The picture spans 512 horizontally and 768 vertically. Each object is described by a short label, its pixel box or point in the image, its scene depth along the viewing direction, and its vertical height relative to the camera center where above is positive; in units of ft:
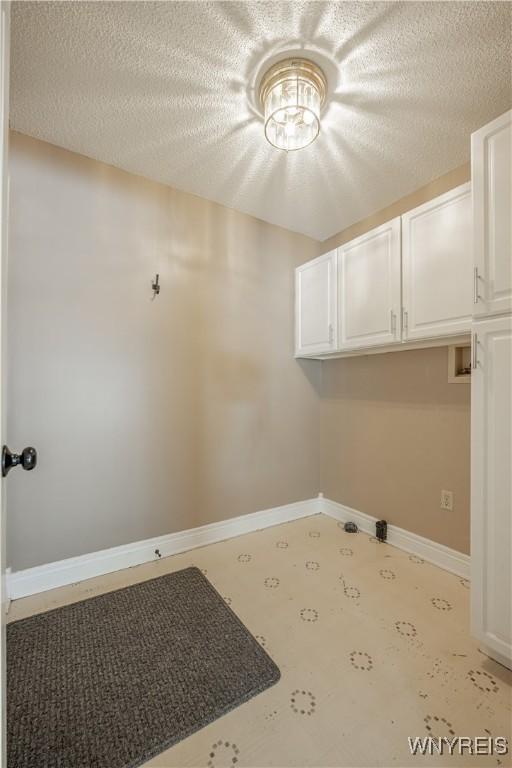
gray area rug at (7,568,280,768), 3.30 -3.70
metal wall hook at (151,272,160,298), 6.78 +2.13
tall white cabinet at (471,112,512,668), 3.92 -0.09
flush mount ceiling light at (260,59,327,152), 4.48 +4.21
